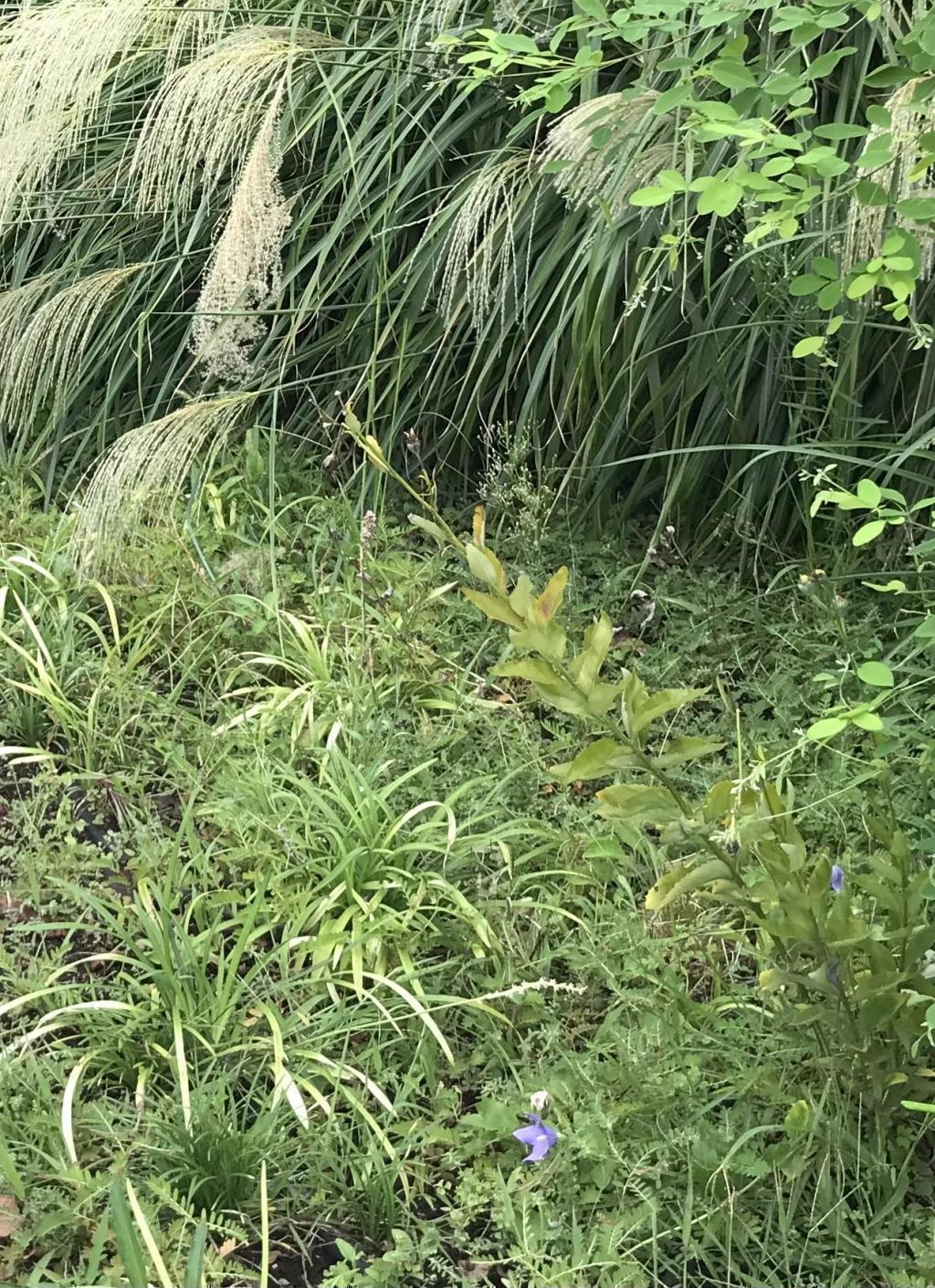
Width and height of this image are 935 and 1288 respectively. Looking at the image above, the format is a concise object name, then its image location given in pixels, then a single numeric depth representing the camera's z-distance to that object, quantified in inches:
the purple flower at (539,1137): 53.2
